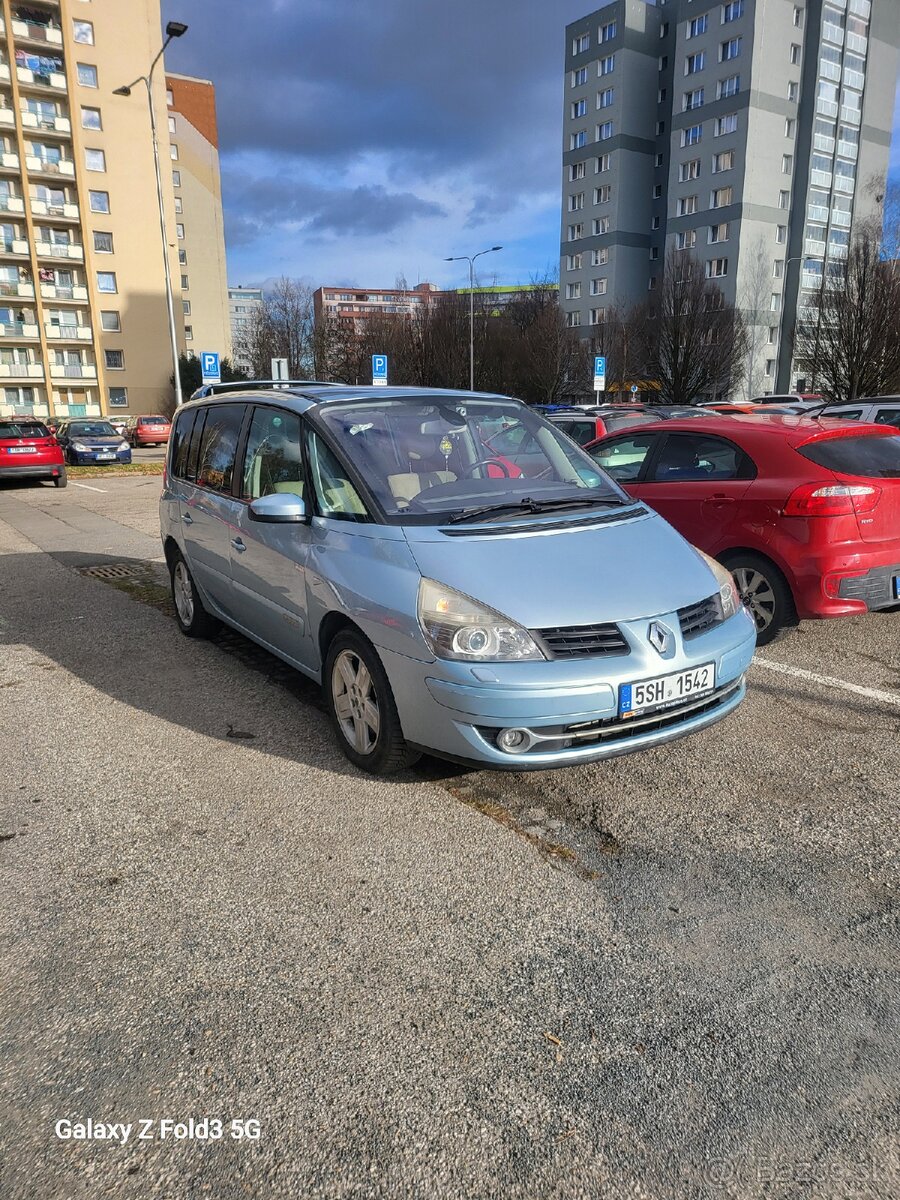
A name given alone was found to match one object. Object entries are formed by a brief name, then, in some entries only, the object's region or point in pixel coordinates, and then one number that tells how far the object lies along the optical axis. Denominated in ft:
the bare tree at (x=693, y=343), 131.44
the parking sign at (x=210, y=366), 72.33
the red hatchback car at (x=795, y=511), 17.12
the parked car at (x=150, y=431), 126.31
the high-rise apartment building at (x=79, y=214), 155.12
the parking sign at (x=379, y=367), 78.38
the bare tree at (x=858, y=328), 100.73
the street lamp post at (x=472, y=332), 145.96
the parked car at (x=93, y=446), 86.58
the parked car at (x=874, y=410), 41.96
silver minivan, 10.61
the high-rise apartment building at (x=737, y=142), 175.52
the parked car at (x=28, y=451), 62.49
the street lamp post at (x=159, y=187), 70.44
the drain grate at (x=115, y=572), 29.19
